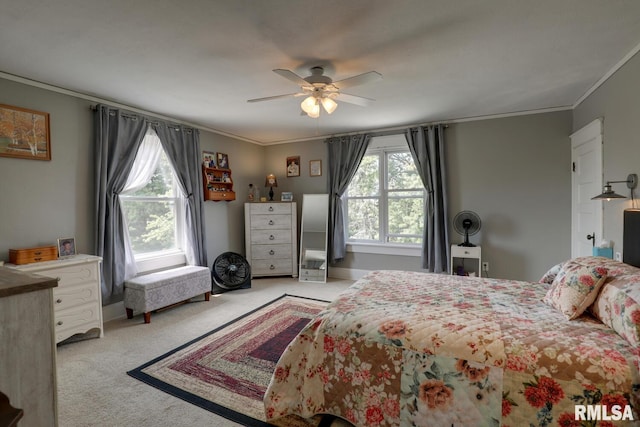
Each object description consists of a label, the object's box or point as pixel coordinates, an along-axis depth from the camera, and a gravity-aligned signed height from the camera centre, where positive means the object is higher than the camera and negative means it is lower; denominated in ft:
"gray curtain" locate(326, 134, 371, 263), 15.70 +1.73
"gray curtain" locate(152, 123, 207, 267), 13.01 +1.41
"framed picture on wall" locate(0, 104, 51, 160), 8.46 +2.37
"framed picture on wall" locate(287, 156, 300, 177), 17.53 +2.54
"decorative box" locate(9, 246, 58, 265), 8.13 -1.31
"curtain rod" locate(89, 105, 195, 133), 10.57 +3.71
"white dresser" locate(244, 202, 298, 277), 16.37 -1.75
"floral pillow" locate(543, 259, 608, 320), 5.32 -1.65
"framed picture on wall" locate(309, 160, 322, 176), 16.89 +2.34
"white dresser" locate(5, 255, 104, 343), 8.33 -2.54
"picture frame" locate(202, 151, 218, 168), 14.53 +2.52
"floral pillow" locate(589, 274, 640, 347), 4.30 -1.71
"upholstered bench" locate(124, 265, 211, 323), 10.37 -3.10
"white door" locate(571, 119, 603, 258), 9.52 +0.61
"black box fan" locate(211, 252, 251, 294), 14.10 -3.27
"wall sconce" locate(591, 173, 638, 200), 7.40 +0.42
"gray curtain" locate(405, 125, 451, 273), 13.65 +0.56
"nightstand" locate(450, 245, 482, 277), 12.64 -2.60
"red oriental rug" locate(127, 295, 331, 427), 6.05 -4.14
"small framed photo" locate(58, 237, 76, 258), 9.32 -1.22
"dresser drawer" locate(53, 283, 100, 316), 8.41 -2.63
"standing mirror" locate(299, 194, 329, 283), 16.06 -1.78
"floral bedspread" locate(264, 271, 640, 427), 3.97 -2.48
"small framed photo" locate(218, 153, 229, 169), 15.38 +2.56
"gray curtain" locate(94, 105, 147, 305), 10.34 +0.95
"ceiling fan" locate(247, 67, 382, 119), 7.64 +3.28
